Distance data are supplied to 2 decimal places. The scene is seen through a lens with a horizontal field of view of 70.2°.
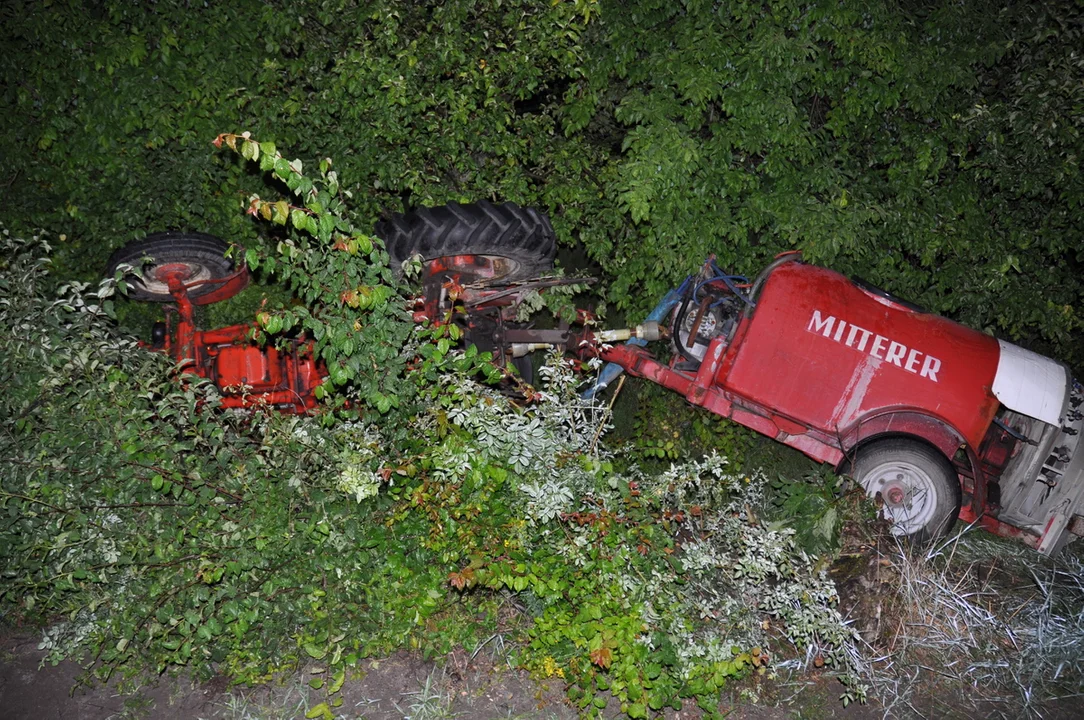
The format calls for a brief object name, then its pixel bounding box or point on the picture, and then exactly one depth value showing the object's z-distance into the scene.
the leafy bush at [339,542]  3.91
